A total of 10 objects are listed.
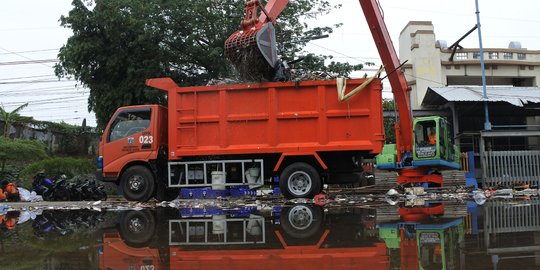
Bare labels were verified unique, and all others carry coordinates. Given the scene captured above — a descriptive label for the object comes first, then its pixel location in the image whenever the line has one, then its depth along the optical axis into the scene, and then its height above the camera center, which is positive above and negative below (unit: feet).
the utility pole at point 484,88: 59.36 +8.66
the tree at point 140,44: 55.98 +14.67
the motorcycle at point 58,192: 46.39 -3.18
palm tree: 81.54 +8.56
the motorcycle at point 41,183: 48.02 -2.40
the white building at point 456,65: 87.61 +17.00
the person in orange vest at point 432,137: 44.56 +1.51
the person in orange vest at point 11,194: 46.58 -3.28
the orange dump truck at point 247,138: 34.27 +1.45
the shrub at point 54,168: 62.64 -0.95
